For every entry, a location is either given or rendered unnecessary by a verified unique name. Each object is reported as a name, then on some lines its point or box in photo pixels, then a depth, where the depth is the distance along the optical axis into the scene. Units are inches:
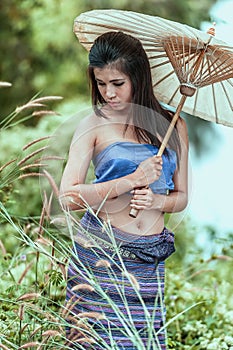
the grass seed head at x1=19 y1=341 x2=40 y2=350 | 181.0
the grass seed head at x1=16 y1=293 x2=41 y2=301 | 181.9
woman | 206.1
